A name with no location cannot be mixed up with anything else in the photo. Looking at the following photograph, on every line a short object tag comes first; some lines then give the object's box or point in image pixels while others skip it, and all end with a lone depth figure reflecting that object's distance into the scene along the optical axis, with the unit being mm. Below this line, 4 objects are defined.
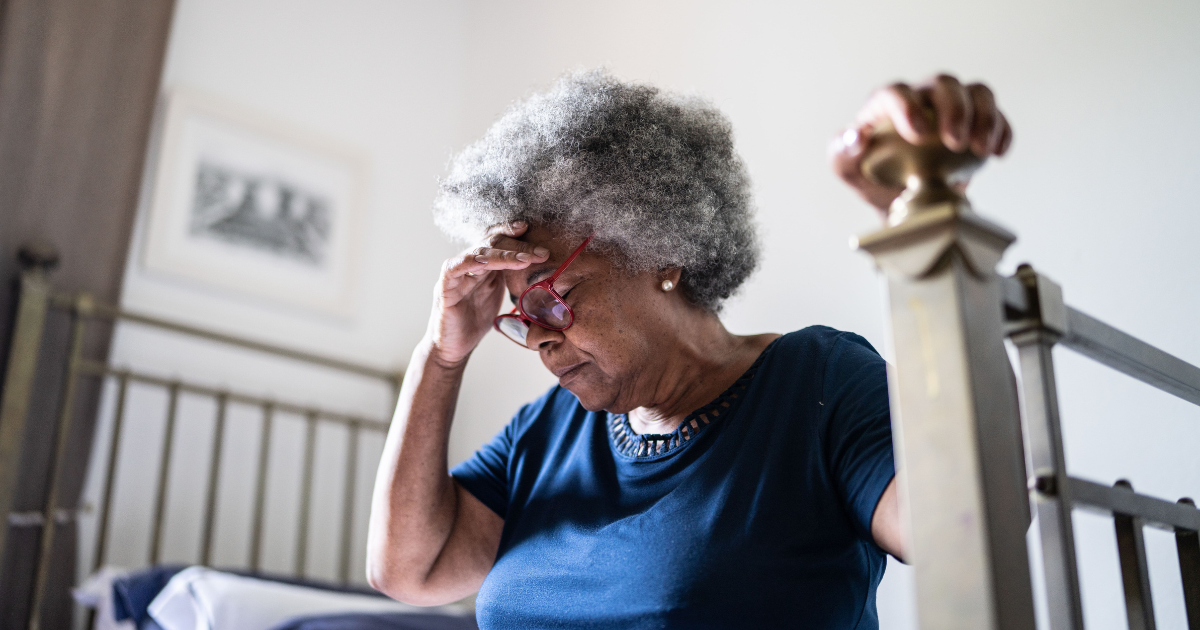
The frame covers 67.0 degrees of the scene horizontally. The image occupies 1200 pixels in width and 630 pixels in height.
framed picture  2496
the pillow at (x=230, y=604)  1695
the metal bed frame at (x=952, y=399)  407
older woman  846
